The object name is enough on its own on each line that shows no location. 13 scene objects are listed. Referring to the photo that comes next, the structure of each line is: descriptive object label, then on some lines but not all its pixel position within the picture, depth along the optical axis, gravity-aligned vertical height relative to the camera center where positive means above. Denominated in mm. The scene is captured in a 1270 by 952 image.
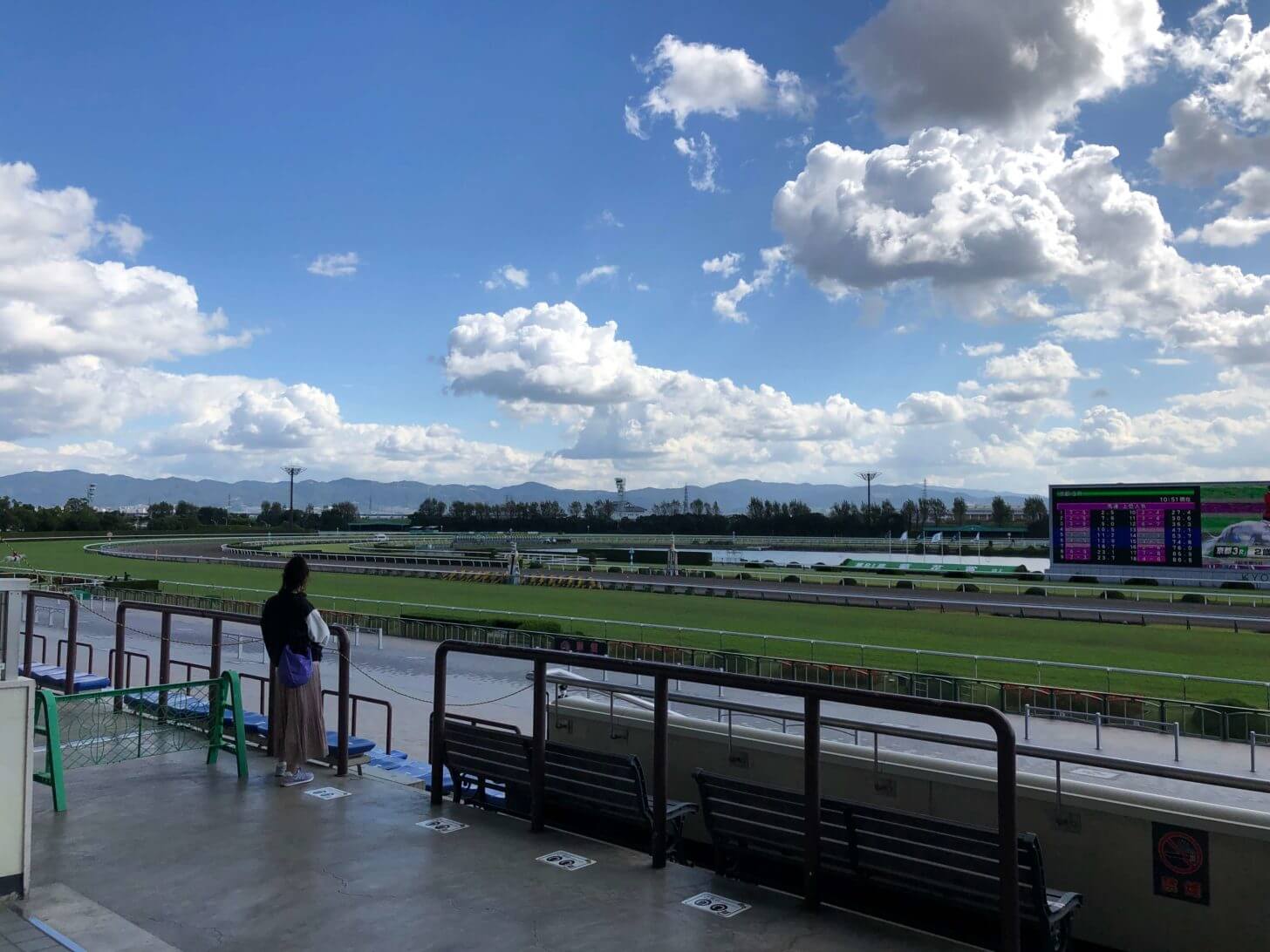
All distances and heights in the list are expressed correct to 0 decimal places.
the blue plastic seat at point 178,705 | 8508 -1789
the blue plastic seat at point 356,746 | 7502 -1856
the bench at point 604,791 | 5453 -1631
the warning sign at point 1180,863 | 4336 -1578
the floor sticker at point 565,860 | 5281 -1941
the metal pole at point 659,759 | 5195 -1373
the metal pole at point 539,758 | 5883 -1500
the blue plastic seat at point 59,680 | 11258 -1998
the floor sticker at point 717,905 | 4590 -1913
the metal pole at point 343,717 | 7066 -1482
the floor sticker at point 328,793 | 6617 -1960
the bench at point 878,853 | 4102 -1585
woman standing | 6863 -1053
